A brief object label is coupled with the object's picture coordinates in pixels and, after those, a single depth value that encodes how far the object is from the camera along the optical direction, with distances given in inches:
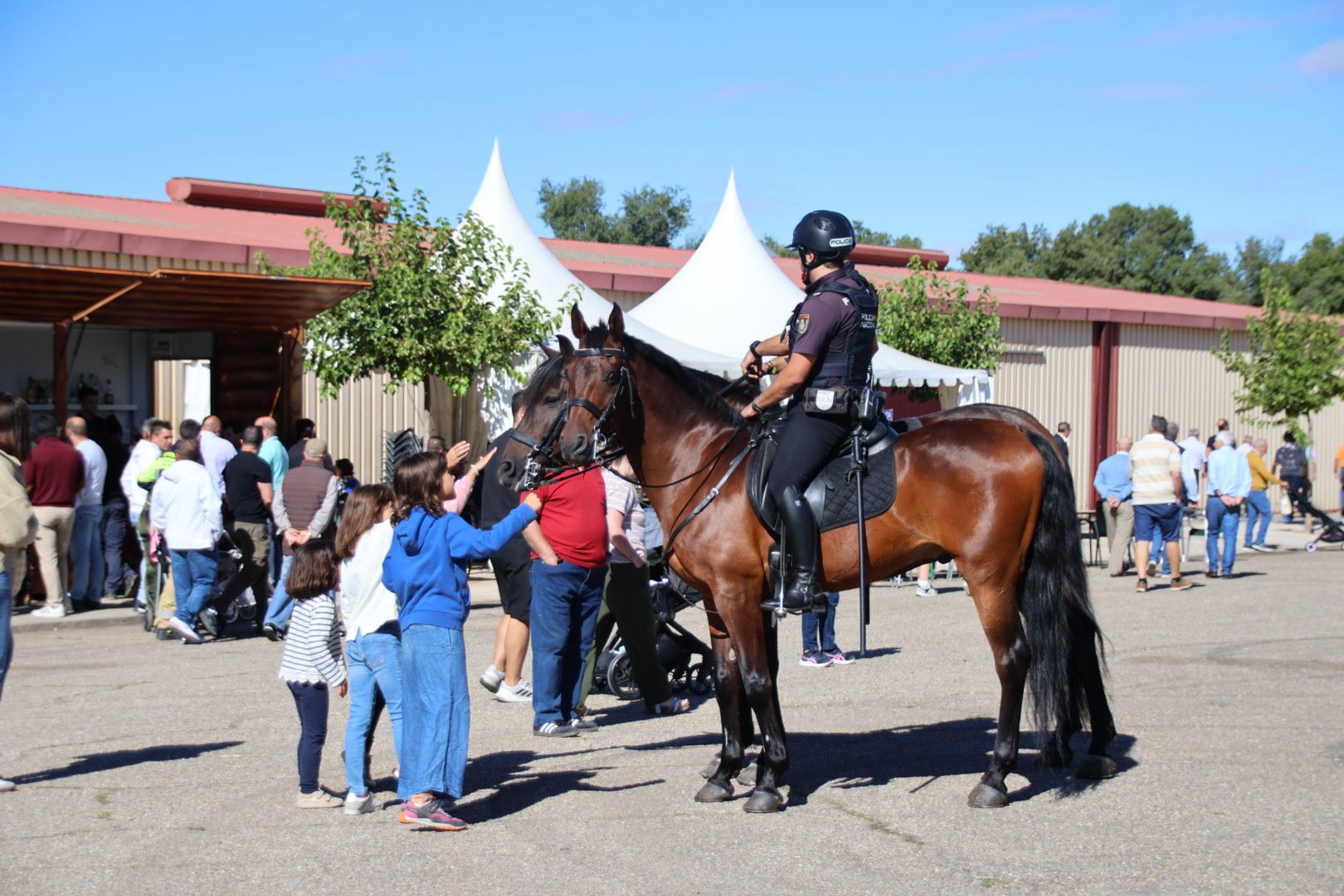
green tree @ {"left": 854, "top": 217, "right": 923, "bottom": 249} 2672.2
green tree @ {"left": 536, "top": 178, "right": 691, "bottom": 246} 2792.8
